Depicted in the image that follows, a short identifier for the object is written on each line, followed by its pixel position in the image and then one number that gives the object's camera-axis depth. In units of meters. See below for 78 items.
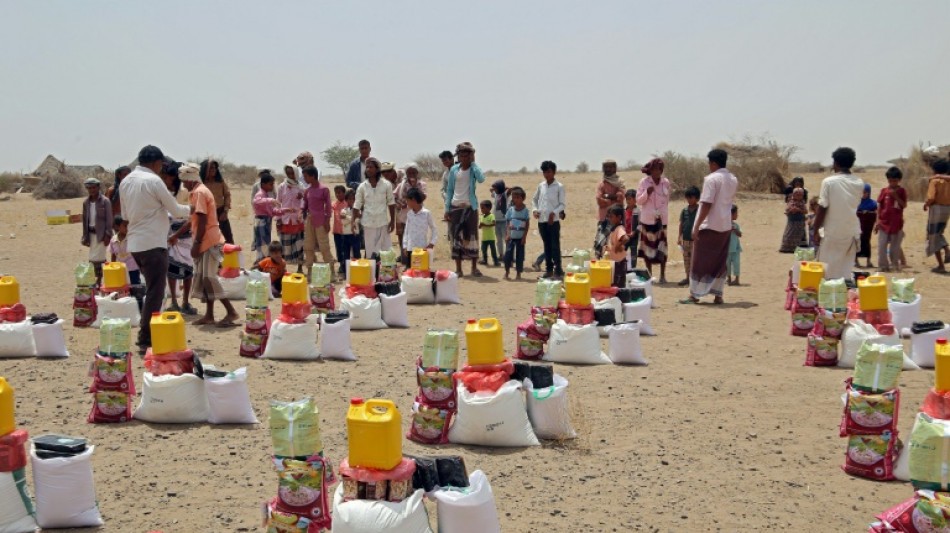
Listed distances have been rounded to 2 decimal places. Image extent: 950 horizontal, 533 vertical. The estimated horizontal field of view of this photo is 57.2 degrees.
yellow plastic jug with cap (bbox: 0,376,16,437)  4.39
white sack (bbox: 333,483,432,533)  3.95
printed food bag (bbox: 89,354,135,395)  6.14
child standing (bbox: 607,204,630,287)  10.94
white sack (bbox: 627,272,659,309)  10.20
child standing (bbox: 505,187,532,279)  13.66
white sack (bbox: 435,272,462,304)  11.62
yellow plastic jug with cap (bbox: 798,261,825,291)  8.95
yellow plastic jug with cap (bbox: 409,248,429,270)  11.77
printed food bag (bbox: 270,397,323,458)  4.29
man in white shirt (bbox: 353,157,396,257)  12.73
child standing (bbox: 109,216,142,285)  11.26
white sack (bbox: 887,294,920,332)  8.98
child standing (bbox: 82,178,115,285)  11.41
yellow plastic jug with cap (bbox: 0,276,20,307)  8.31
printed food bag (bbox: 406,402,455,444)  5.84
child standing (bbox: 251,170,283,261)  13.45
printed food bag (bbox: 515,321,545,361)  8.20
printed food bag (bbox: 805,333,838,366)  7.99
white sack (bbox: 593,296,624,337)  9.11
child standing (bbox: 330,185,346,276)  13.68
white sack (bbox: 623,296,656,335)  9.22
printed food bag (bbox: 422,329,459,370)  5.87
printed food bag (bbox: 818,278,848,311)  7.85
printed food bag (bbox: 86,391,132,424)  6.16
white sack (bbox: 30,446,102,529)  4.44
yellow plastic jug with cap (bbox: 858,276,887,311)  7.68
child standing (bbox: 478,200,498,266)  15.66
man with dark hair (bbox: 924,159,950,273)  13.99
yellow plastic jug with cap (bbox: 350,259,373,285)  9.88
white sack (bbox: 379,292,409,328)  9.93
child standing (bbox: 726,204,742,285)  13.16
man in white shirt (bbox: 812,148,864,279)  9.35
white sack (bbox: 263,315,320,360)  8.04
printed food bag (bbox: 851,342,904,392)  5.24
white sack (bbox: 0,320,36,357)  8.16
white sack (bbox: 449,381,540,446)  5.71
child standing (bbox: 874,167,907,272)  13.88
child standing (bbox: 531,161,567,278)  13.41
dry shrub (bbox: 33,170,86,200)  34.06
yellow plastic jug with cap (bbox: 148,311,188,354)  6.19
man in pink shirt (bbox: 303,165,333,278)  13.10
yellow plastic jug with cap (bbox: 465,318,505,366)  5.83
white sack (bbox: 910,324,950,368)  7.75
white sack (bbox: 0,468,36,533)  4.36
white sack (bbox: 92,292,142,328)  9.48
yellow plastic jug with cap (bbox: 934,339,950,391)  4.70
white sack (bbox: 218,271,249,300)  11.41
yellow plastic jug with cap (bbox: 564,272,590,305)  8.15
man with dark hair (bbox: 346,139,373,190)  14.61
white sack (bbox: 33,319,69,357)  8.21
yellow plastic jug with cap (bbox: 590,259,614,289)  9.34
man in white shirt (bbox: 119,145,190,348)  7.92
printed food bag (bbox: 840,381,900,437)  5.20
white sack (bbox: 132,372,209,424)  6.13
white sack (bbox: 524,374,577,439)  5.85
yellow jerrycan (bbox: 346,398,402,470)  4.02
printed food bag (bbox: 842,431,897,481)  5.21
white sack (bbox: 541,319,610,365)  8.02
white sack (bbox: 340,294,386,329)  9.73
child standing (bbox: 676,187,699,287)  12.84
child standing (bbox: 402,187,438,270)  12.67
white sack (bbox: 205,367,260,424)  6.12
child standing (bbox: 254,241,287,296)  11.00
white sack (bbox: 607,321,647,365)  8.09
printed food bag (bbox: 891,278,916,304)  9.02
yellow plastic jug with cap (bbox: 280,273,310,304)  8.09
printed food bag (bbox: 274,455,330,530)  4.21
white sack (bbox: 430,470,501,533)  4.04
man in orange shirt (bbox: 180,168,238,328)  9.12
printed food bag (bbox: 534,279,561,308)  8.30
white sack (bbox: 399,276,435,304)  11.58
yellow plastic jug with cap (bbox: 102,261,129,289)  9.61
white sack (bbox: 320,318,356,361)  8.16
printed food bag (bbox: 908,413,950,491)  4.21
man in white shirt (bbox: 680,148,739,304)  10.76
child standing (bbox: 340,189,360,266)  13.33
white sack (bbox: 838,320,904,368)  7.65
